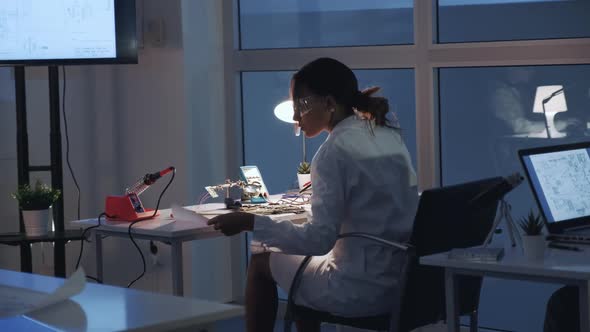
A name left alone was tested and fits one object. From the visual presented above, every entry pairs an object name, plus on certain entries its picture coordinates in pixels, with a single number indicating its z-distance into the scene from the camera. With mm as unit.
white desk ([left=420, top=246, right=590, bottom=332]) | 2732
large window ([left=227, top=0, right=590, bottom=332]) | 4246
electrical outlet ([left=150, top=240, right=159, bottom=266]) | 5352
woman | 3230
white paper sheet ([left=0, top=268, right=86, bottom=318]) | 1899
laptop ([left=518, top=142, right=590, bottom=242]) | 3330
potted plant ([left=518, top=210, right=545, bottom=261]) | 2918
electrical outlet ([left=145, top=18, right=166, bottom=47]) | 5137
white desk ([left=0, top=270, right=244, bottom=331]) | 1789
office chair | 3107
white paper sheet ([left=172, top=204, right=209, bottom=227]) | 3590
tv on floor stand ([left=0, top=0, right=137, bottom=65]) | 4805
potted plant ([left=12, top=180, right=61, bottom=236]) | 4828
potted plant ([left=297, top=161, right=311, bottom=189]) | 4508
